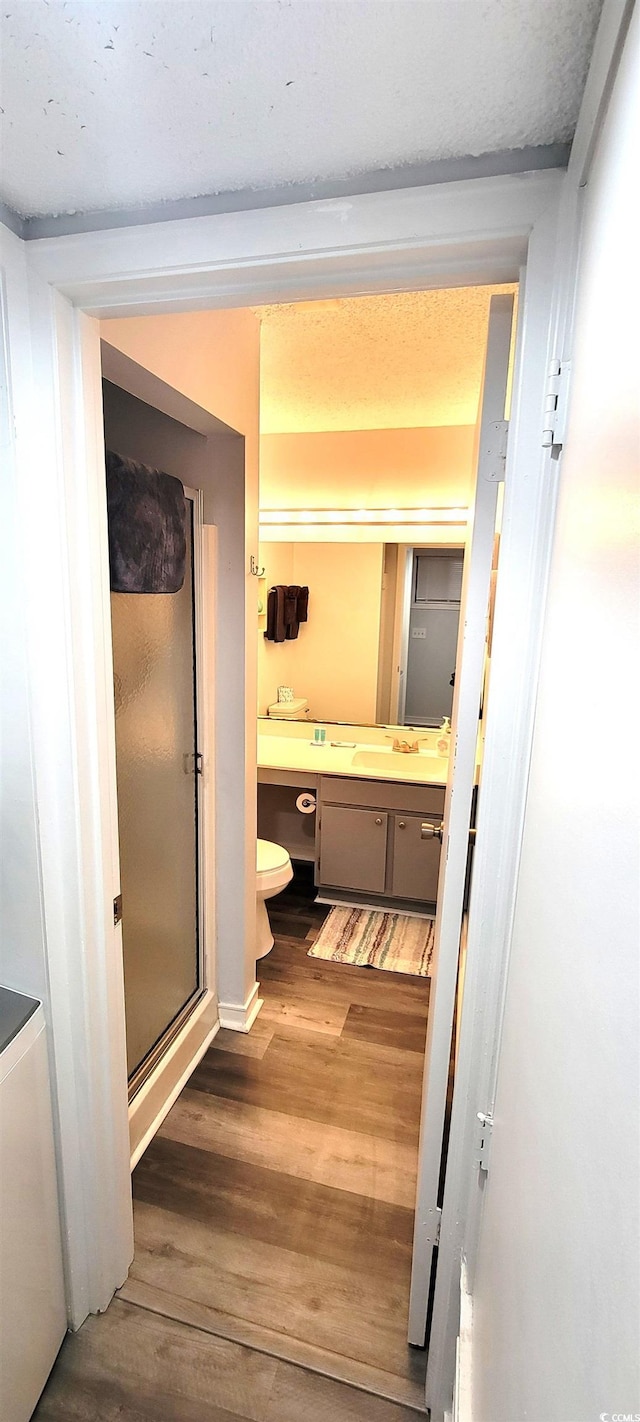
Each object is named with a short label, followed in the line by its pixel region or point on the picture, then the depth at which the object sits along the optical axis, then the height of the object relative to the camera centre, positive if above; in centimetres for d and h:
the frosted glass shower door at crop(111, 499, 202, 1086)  164 -56
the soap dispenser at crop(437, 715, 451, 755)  309 -57
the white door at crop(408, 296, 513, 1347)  98 -25
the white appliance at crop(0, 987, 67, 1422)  107 -112
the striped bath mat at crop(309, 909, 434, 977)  276 -150
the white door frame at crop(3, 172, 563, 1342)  83 +18
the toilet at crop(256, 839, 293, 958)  254 -108
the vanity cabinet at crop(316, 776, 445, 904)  294 -106
